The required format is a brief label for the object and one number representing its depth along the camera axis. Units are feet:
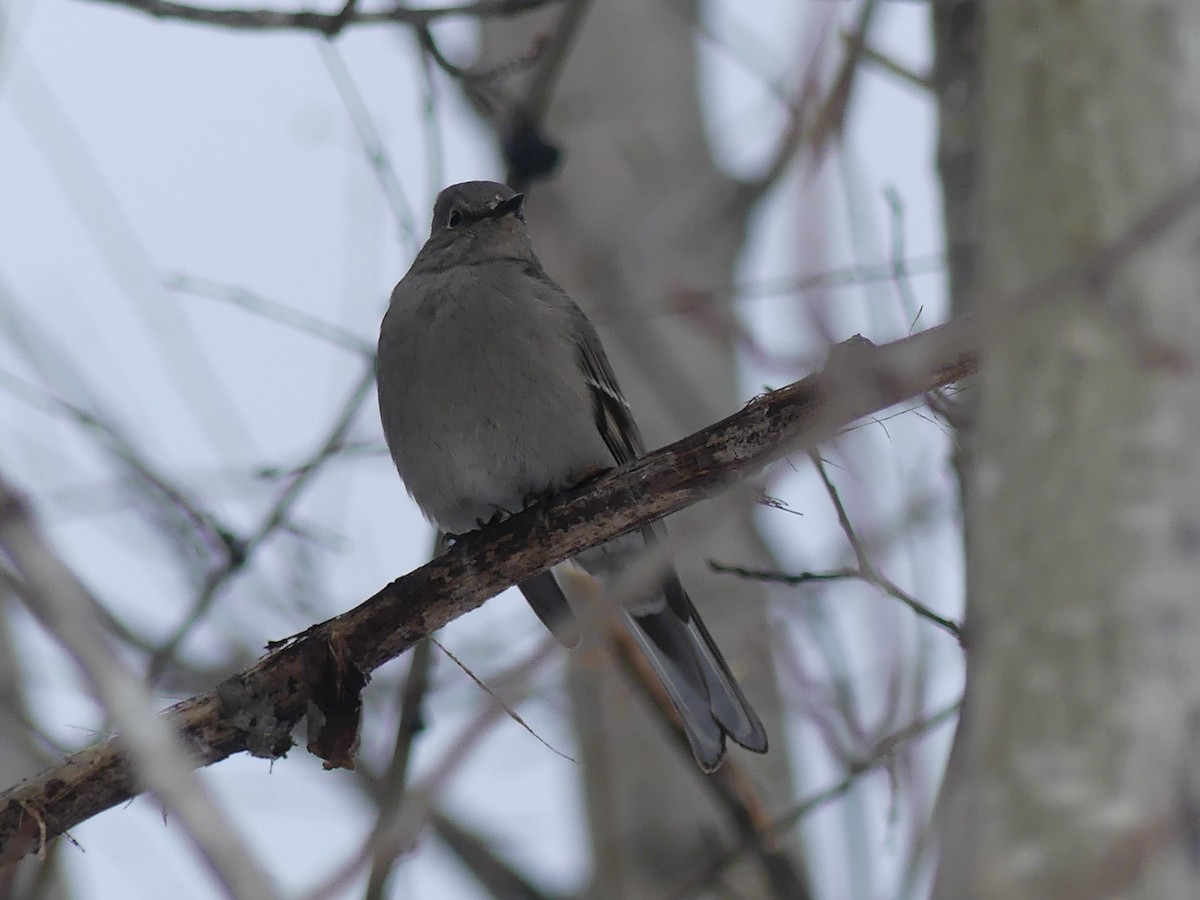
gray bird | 32.55
